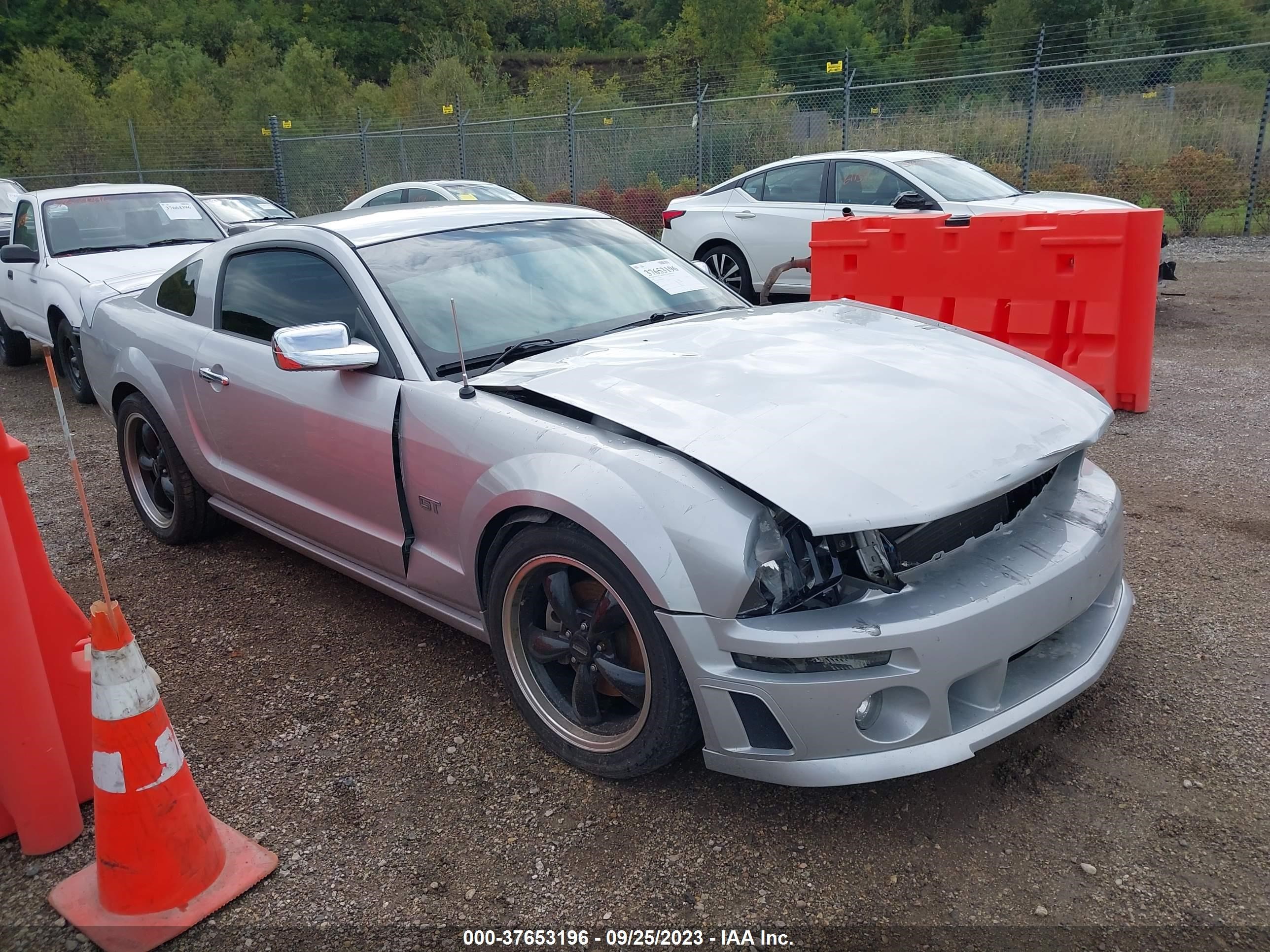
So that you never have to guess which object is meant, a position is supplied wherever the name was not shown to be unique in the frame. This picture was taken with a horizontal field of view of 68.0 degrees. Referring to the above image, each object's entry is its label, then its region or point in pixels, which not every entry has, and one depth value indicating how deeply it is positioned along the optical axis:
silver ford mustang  2.23
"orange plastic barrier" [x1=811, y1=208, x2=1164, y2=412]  5.64
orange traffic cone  2.20
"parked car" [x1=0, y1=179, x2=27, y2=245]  14.11
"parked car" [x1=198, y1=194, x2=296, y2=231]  14.43
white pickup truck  7.32
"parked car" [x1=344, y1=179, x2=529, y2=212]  12.01
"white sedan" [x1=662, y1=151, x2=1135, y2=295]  8.58
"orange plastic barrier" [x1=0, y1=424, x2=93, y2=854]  2.42
